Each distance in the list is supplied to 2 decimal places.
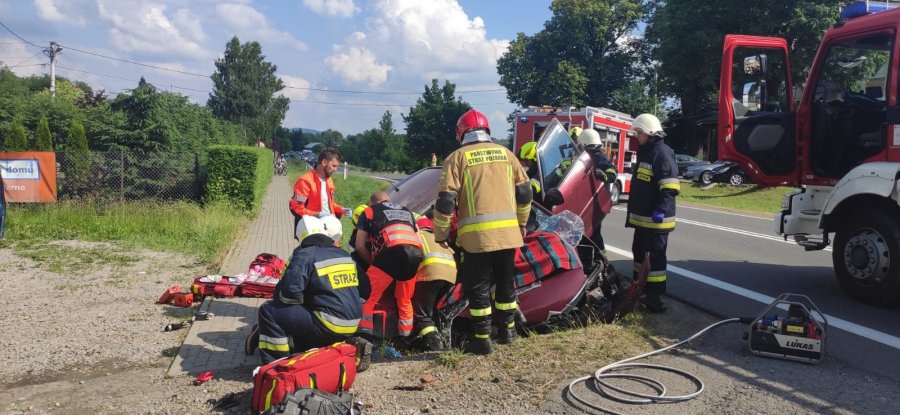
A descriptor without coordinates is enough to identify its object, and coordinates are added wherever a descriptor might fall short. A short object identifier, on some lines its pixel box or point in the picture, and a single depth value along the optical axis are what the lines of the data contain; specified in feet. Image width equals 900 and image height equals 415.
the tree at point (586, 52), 152.56
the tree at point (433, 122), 166.81
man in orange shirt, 22.12
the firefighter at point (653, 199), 19.02
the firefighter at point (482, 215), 14.97
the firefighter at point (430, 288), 15.89
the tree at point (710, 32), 86.79
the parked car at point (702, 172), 93.40
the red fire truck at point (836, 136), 19.62
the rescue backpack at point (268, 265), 23.18
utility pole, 141.56
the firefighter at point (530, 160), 21.15
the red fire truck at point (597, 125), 61.57
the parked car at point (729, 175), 91.25
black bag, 11.14
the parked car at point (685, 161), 109.19
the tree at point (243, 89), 196.34
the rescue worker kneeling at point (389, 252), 14.92
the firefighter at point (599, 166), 21.17
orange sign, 40.83
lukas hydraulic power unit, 14.56
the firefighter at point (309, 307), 13.82
